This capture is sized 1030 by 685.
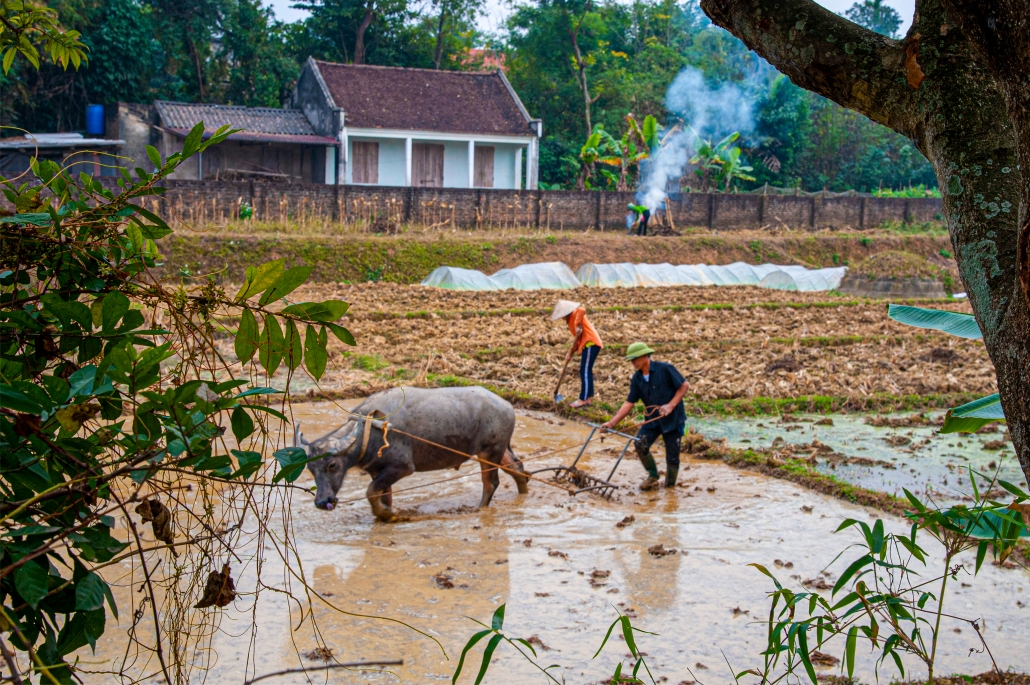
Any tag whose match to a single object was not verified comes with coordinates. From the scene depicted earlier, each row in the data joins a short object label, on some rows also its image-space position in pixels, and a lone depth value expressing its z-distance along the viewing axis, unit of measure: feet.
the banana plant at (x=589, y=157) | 88.49
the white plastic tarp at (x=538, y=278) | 65.98
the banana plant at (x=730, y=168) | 94.68
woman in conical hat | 35.27
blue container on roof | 82.02
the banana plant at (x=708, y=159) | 92.73
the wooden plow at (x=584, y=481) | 25.70
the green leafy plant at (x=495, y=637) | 8.67
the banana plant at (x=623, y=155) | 90.68
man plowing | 26.50
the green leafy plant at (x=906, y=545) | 10.23
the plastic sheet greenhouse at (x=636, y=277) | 65.05
